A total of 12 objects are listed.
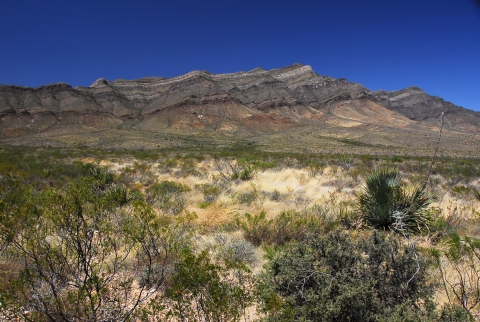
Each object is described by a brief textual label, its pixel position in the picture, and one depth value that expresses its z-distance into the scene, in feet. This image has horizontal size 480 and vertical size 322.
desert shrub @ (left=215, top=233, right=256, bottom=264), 14.53
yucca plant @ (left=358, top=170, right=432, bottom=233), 18.66
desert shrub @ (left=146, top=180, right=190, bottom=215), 23.42
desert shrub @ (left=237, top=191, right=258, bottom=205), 26.48
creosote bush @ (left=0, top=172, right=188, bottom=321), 8.73
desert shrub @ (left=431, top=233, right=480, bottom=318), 10.58
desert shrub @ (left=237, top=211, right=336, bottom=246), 17.10
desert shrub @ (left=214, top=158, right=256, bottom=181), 37.68
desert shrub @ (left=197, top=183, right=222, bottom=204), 27.62
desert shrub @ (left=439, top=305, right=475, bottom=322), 7.41
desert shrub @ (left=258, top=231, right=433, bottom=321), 8.22
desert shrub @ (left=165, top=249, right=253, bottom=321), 8.07
